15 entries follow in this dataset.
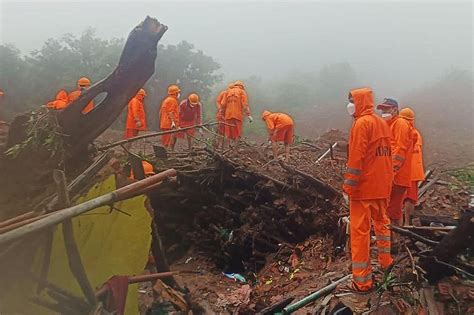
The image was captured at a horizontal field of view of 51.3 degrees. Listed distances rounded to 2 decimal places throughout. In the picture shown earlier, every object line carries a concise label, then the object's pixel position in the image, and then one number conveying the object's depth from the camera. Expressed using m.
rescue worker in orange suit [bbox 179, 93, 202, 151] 11.34
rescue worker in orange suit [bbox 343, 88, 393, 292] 4.92
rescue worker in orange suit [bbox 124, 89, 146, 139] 10.60
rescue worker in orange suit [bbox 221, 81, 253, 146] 10.60
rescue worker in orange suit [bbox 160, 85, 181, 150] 10.99
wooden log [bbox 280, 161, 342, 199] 7.46
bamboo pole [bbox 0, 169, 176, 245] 1.95
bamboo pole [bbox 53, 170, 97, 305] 2.16
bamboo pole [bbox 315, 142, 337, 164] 9.16
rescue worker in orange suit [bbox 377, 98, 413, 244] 5.84
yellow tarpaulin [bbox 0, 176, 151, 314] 2.24
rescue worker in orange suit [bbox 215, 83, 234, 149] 10.70
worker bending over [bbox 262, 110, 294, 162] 10.36
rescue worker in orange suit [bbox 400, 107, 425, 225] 6.38
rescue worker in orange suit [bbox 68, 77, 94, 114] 9.57
